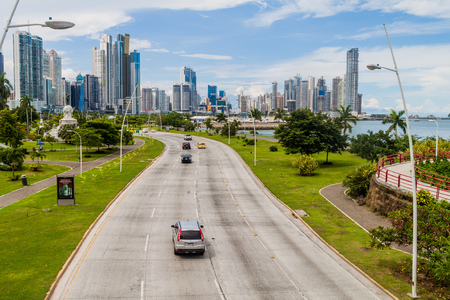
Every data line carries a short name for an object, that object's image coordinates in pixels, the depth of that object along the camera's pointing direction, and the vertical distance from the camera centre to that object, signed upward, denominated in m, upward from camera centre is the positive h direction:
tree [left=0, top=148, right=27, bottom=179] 50.08 -5.57
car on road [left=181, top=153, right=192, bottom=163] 60.90 -6.91
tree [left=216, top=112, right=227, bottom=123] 168.38 +0.32
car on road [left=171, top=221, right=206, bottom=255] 21.14 -7.18
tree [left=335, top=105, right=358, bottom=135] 95.44 +0.15
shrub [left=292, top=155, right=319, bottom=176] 49.59 -6.40
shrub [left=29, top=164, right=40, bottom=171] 54.40 -7.53
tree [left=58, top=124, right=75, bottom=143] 91.62 -4.12
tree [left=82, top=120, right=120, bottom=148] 79.44 -2.85
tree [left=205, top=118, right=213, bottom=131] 153.18 -2.68
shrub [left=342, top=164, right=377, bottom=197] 36.00 -6.21
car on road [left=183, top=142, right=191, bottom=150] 81.65 -6.37
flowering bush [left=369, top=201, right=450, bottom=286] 16.33 -5.75
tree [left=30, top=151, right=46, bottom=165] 54.77 -5.75
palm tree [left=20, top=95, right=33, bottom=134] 120.39 +5.13
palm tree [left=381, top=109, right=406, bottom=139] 79.62 -0.03
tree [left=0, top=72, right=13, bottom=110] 104.25 +7.94
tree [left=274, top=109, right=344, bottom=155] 56.19 -2.57
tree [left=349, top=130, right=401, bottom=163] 55.03 -4.18
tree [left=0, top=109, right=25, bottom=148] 62.09 -2.32
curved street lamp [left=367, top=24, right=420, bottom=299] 16.44 -5.26
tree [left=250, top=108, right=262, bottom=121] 146.38 +2.01
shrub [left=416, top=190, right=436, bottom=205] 24.19 -5.26
